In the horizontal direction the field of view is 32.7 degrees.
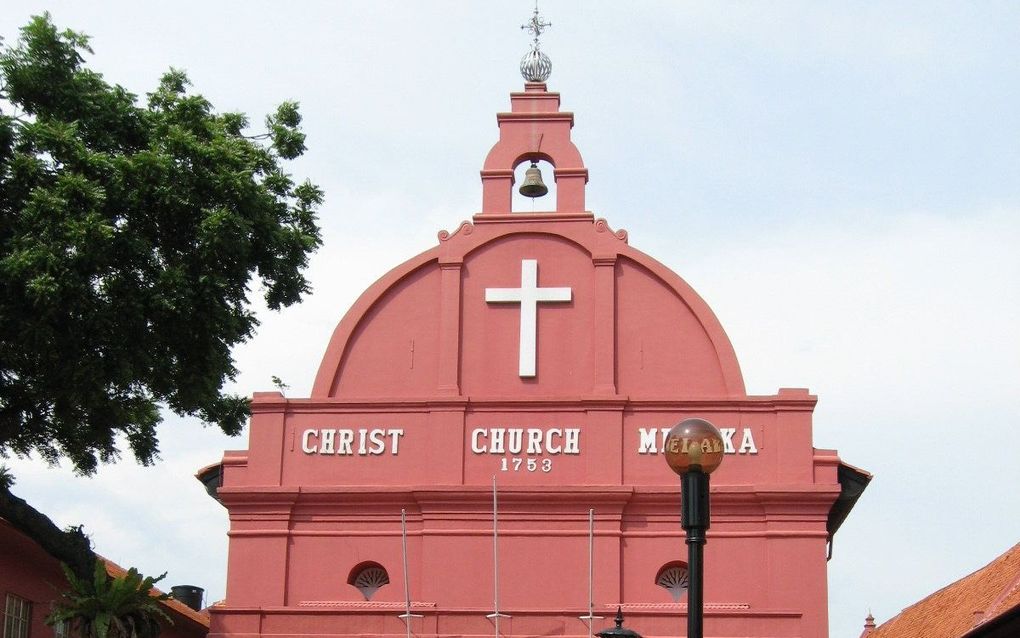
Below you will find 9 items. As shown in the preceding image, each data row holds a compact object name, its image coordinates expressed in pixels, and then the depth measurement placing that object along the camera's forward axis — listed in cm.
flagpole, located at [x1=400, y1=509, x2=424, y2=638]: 2441
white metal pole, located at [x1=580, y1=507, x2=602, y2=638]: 2436
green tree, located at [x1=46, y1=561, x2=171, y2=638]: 2367
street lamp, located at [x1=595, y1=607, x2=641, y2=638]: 1362
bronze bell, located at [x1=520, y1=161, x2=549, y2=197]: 2755
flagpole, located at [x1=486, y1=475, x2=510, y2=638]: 2428
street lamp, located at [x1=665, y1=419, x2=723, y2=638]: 1259
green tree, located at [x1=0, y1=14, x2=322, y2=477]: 2067
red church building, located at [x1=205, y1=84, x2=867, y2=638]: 2509
